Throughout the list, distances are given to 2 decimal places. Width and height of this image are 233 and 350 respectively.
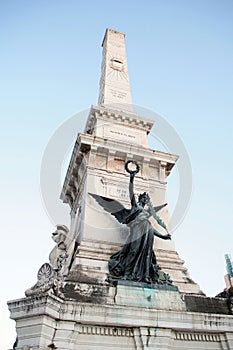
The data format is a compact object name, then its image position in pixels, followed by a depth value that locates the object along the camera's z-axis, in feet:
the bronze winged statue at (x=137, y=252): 37.73
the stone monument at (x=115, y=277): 30.78
